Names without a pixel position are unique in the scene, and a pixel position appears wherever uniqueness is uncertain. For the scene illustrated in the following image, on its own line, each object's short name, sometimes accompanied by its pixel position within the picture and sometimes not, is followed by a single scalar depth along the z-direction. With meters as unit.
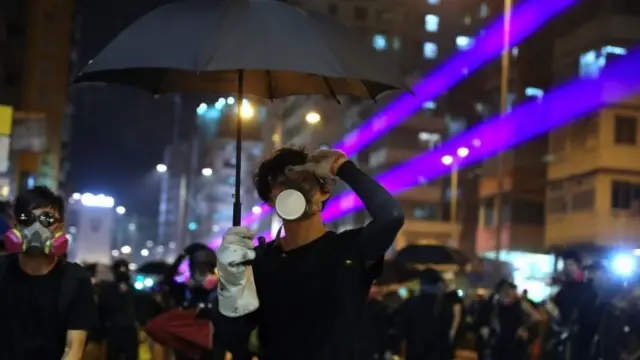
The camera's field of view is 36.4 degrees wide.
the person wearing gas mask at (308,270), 3.72
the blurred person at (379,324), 12.88
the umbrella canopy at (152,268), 20.52
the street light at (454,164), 50.94
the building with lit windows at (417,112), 61.31
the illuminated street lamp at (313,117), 36.07
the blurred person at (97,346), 11.78
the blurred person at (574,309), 11.94
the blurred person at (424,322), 12.52
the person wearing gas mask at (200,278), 9.12
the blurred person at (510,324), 15.05
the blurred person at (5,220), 6.53
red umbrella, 8.89
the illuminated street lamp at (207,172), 105.52
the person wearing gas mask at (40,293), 4.67
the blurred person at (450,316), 13.13
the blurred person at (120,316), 12.40
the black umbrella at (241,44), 4.33
